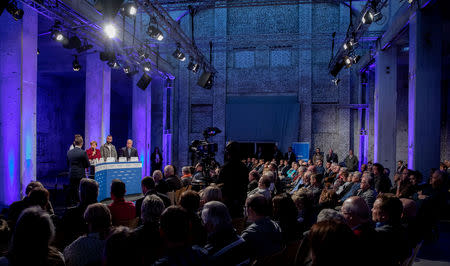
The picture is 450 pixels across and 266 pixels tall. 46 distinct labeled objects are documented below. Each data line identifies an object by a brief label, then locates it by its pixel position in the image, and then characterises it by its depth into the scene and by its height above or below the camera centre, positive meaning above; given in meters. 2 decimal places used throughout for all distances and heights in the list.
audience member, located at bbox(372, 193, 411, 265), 2.59 -0.79
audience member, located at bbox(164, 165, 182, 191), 5.08 -0.74
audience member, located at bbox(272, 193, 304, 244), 2.99 -0.78
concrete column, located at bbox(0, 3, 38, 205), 6.17 +0.44
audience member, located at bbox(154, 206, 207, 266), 1.69 -0.58
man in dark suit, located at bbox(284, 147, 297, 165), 12.96 -0.87
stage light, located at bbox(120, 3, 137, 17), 6.51 +2.56
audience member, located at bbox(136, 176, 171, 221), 3.72 -0.69
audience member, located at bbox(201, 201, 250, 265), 2.13 -0.74
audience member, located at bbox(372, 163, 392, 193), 5.51 -0.81
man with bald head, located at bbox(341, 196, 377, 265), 2.48 -0.66
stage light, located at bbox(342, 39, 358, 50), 8.45 +2.46
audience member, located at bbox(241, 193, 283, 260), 2.46 -0.77
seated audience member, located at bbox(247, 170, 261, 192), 5.92 -0.87
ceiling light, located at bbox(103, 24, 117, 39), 6.40 +2.09
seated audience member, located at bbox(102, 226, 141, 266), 1.48 -0.55
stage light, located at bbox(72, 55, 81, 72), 9.49 +2.00
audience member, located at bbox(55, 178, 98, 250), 2.83 -0.81
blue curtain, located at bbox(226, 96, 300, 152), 13.88 +0.69
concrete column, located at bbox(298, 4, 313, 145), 13.84 +2.47
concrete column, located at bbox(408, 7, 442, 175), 6.55 +0.92
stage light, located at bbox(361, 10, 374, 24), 6.82 +2.57
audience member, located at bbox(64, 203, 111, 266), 2.14 -0.75
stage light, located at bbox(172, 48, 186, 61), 9.38 +2.35
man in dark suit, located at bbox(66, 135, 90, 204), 5.97 -0.61
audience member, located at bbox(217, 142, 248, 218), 3.64 -0.53
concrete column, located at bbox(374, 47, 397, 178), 9.57 +0.78
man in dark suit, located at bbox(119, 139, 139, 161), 8.77 -0.52
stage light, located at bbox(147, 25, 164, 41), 7.46 +2.42
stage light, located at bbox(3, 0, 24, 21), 5.40 +2.09
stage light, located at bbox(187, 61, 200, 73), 10.56 +2.25
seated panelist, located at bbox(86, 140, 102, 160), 7.04 -0.45
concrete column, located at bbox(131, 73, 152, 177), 12.36 +0.38
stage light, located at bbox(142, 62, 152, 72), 10.05 +2.16
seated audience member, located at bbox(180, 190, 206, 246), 2.85 -0.76
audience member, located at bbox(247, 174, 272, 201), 4.44 -0.70
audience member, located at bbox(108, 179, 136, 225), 3.33 -0.78
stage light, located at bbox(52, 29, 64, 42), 6.87 +2.13
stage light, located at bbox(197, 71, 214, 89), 11.01 +1.91
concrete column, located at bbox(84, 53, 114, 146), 9.52 +0.97
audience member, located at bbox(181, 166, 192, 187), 5.52 -0.77
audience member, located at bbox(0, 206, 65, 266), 1.58 -0.55
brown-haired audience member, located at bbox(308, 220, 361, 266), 1.51 -0.53
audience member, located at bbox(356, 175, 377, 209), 4.54 -0.79
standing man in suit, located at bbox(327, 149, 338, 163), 12.70 -0.87
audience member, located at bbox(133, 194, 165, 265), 2.50 -0.79
